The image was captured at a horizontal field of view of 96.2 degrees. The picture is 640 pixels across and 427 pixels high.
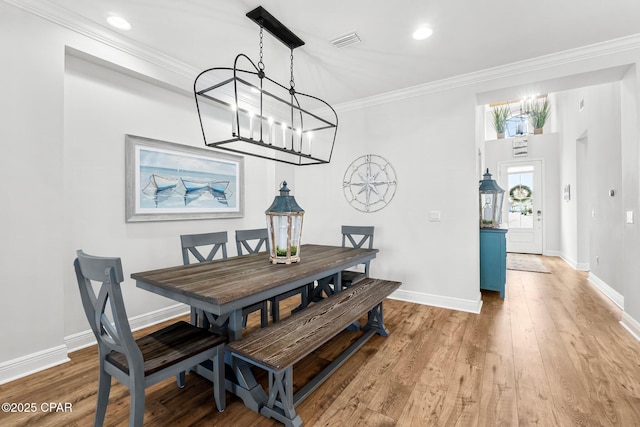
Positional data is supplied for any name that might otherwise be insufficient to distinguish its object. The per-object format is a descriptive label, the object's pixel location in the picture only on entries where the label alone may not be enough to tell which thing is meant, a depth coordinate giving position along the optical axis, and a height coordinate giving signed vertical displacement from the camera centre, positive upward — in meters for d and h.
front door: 6.84 +0.19
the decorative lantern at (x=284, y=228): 2.27 -0.12
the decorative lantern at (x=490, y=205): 4.03 +0.10
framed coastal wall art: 2.83 +0.35
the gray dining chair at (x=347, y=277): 2.98 -0.70
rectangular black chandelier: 2.38 +1.48
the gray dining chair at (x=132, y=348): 1.27 -0.72
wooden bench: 1.52 -0.74
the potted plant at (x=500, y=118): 7.16 +2.35
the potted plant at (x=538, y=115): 6.79 +2.33
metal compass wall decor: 3.91 +0.41
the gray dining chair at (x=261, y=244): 2.52 -0.36
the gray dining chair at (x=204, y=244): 2.24 -0.35
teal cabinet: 3.73 -0.62
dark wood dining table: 1.59 -0.44
